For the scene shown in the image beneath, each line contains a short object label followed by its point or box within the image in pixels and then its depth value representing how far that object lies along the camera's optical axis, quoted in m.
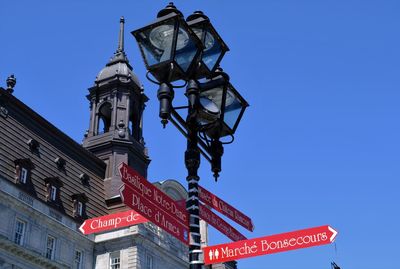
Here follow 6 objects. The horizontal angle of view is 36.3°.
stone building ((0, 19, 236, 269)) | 40.91
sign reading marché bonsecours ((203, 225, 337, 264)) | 11.23
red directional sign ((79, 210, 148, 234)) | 12.69
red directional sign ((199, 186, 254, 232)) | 12.31
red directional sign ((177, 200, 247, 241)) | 12.52
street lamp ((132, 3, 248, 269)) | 10.68
